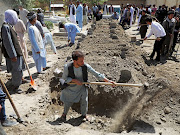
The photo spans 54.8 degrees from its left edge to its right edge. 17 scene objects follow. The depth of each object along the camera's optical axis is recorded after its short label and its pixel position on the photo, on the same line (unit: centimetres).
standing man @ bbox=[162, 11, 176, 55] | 638
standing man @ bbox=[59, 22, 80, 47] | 811
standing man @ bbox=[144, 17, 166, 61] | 584
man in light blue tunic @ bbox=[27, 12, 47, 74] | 457
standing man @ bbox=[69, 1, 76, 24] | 1229
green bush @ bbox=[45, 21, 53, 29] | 1148
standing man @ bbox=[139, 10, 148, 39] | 891
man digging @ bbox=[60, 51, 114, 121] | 282
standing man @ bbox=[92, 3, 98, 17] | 1534
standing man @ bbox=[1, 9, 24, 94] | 364
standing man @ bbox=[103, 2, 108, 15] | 1811
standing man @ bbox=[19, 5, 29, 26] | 967
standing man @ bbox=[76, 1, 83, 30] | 1193
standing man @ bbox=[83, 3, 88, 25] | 1345
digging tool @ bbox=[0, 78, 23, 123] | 297
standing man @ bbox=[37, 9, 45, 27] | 732
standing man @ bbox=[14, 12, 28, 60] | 540
